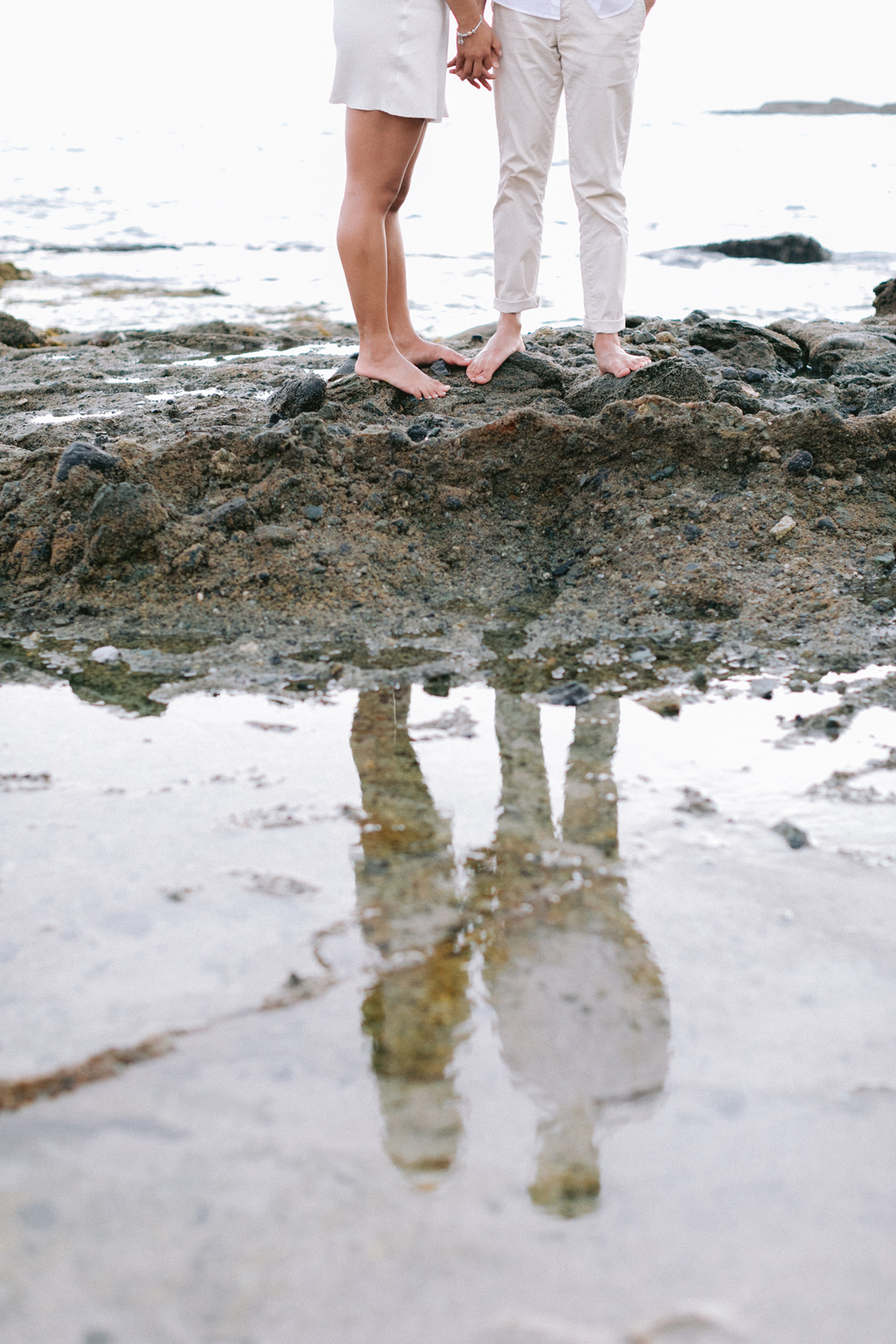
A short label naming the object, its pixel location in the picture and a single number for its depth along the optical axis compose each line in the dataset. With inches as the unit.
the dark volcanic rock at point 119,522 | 94.8
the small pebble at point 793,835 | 58.2
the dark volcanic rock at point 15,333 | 219.6
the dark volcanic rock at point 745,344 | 145.9
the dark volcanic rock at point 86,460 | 99.4
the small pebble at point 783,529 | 96.2
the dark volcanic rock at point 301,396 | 111.8
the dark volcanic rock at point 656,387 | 110.0
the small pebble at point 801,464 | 100.5
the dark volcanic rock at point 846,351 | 140.5
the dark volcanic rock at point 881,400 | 110.8
